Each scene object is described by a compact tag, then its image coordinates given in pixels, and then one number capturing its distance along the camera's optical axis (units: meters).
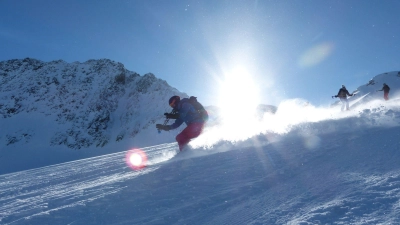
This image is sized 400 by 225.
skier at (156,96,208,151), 8.88
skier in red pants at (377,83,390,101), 20.30
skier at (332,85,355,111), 17.35
